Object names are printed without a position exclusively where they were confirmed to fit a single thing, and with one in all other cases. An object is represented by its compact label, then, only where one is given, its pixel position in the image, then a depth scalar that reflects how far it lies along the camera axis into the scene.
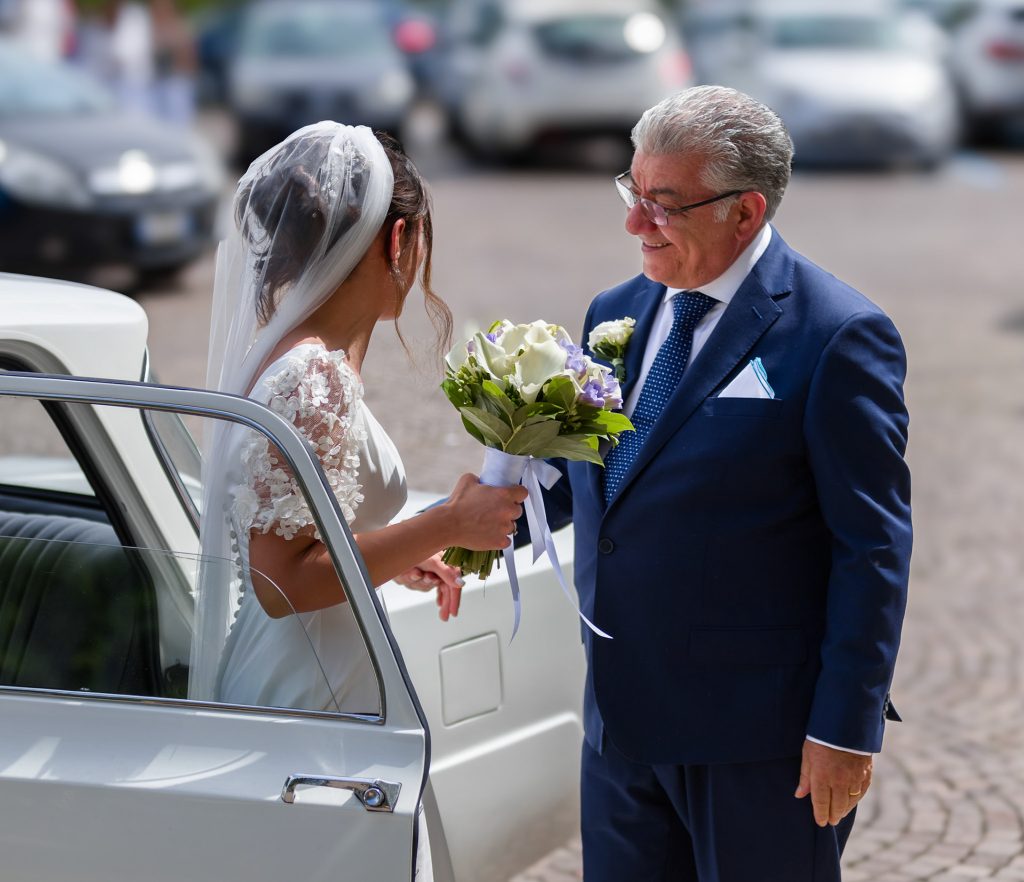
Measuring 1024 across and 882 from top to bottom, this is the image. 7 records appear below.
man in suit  2.53
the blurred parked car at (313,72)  15.64
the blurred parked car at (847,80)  15.01
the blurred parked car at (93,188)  9.45
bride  2.38
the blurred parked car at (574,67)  15.12
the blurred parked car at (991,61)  16.61
